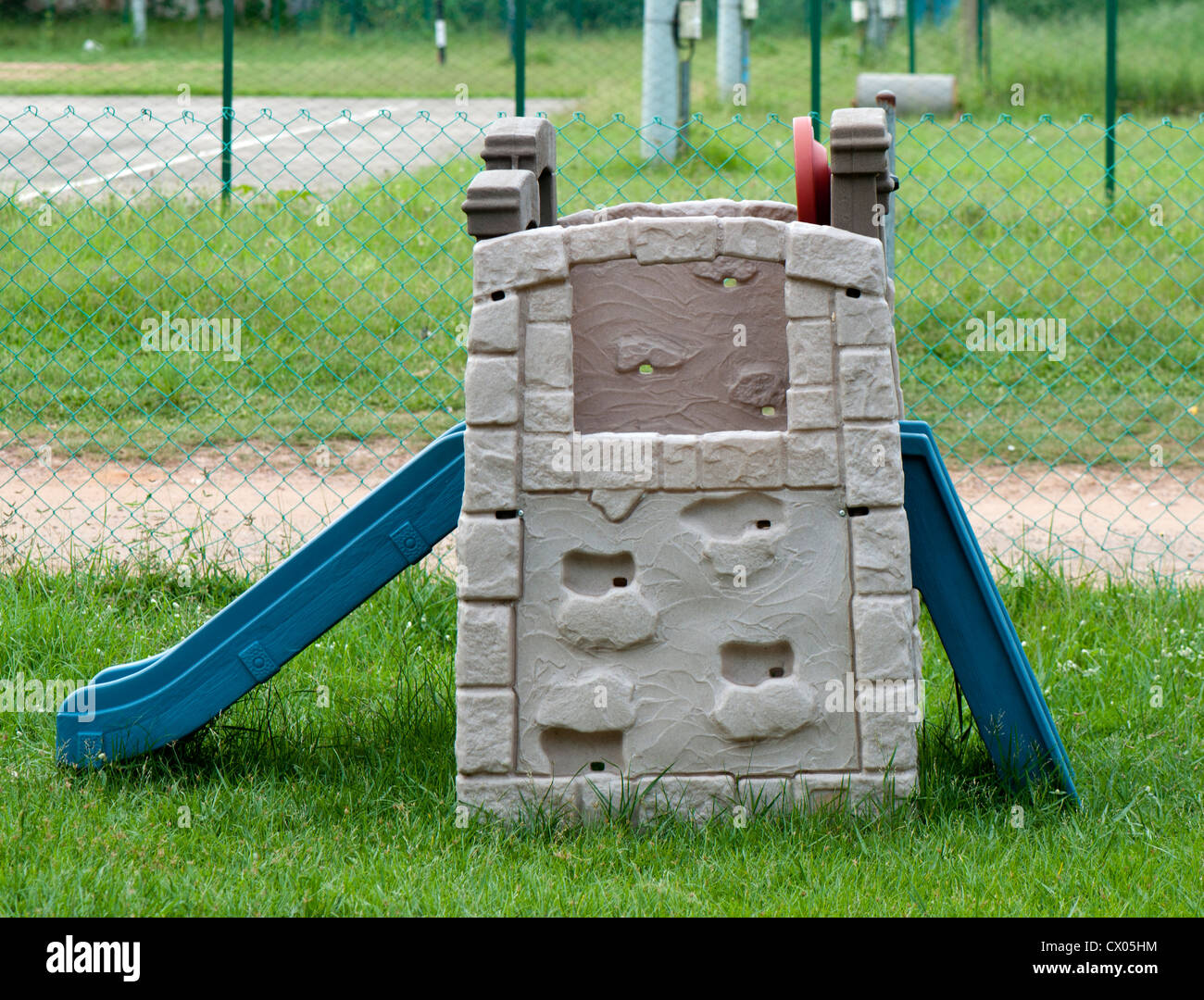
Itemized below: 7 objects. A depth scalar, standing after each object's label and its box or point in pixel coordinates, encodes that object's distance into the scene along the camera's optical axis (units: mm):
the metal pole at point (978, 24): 31117
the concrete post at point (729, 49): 26484
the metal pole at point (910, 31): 28812
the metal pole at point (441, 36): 35656
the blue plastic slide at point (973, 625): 6730
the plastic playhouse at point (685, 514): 6359
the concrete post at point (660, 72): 19922
